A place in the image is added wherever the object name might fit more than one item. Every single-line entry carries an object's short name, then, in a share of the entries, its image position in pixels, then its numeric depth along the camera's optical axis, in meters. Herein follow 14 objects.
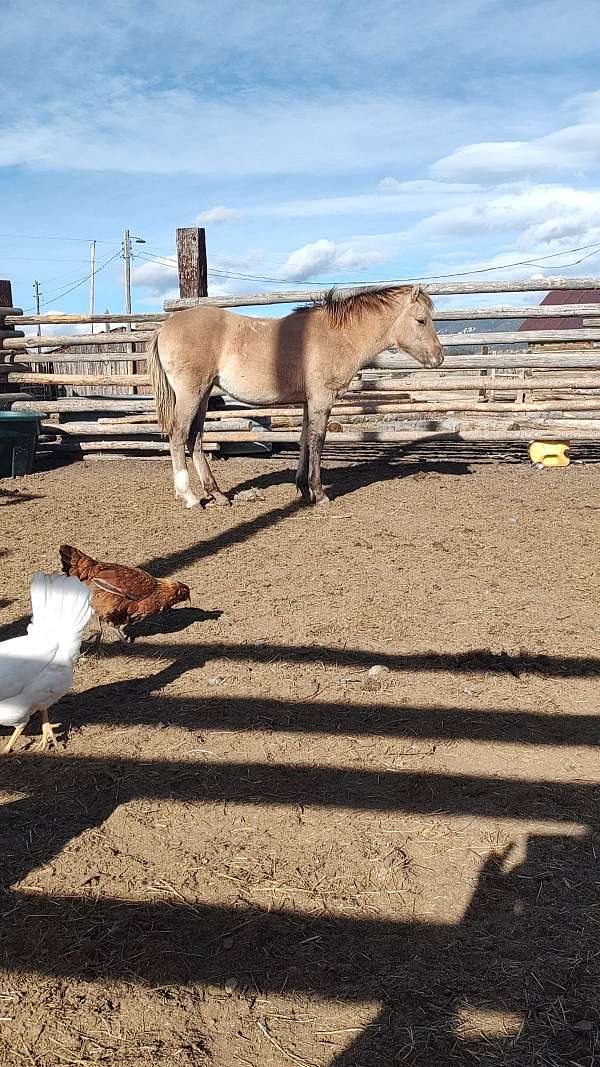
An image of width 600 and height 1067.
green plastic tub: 9.95
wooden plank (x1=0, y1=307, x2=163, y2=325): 11.21
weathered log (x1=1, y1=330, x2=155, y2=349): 11.30
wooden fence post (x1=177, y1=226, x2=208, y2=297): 10.76
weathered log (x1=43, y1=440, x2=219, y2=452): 11.37
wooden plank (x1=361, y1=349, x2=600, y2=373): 10.52
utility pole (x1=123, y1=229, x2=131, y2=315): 44.56
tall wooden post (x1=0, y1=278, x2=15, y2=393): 11.55
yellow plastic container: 10.45
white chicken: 3.17
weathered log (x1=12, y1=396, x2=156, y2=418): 11.62
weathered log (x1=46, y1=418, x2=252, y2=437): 11.21
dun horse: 8.16
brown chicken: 4.47
